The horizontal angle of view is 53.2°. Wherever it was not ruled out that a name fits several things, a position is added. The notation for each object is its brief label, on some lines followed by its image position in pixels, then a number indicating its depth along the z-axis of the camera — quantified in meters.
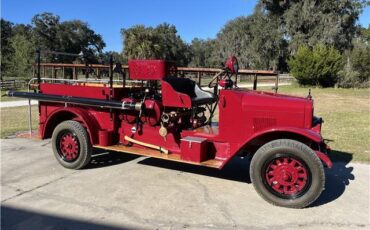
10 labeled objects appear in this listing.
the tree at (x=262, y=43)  40.97
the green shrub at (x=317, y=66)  25.53
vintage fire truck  4.48
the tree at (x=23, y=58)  31.52
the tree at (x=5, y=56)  35.12
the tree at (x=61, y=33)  61.59
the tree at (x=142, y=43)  45.75
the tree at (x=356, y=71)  26.33
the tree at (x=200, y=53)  87.31
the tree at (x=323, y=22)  36.44
